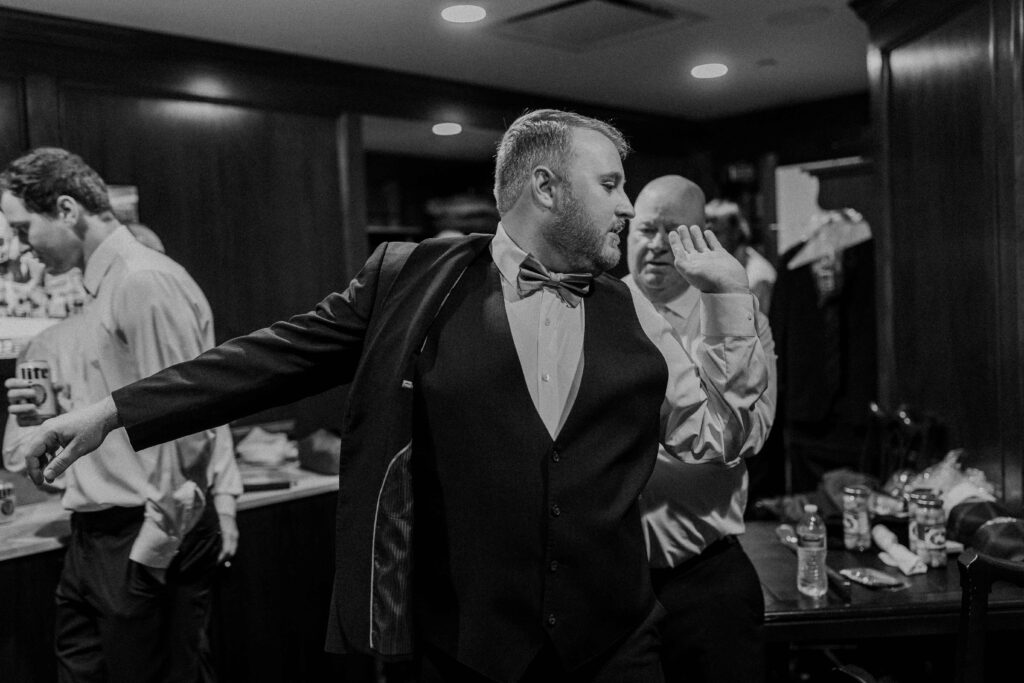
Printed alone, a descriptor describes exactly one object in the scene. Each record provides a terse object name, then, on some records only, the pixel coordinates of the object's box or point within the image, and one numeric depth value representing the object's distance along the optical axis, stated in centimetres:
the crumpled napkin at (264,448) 359
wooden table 211
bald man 197
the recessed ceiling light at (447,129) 468
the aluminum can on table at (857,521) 254
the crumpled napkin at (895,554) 235
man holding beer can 226
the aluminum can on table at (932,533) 239
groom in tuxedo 142
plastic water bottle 223
